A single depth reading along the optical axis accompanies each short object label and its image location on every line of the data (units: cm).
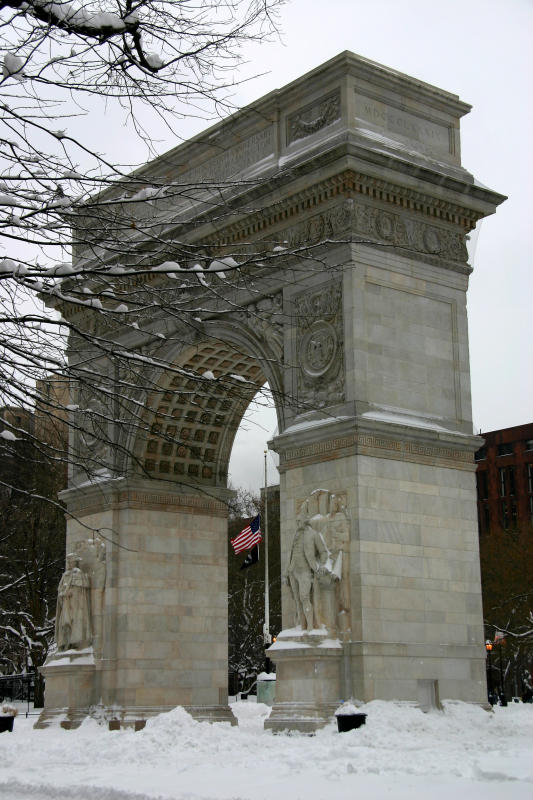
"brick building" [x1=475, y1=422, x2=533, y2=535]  8431
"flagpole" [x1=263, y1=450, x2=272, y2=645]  4270
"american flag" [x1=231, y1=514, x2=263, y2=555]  3666
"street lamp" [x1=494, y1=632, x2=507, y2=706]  4918
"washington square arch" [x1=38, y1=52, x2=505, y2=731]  2366
